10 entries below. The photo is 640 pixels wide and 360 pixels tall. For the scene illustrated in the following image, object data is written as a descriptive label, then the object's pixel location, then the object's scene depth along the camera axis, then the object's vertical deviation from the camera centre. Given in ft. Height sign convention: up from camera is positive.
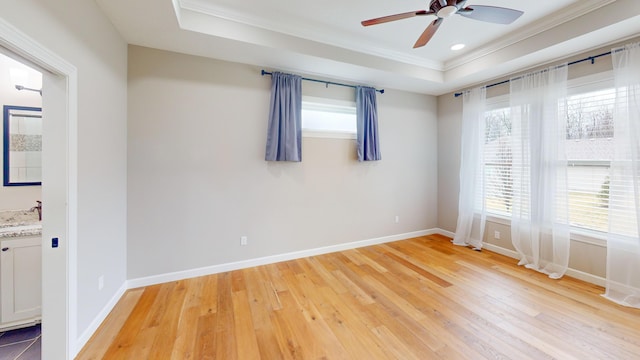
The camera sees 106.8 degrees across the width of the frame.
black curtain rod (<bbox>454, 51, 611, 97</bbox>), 8.30 +4.33
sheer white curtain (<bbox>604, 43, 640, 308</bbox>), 7.48 -0.33
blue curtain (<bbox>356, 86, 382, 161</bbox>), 11.98 +2.84
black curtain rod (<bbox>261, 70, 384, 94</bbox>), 10.03 +4.63
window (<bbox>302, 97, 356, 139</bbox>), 11.21 +3.05
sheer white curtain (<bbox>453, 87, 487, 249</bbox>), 12.14 +0.29
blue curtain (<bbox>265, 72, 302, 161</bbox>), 10.05 +2.62
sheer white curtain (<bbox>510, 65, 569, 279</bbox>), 9.27 +0.27
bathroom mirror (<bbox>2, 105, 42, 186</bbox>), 7.18 +1.14
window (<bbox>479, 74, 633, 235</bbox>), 8.43 +0.96
